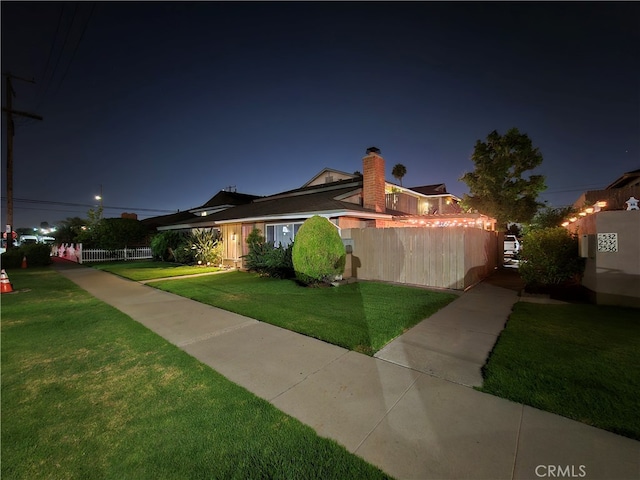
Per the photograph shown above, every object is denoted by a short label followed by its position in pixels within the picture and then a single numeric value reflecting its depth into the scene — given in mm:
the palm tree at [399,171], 51469
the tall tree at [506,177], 19984
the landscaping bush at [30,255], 16875
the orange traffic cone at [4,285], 9397
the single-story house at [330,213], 11918
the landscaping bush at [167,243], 19219
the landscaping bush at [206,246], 15766
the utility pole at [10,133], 17859
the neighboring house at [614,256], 6129
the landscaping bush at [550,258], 7871
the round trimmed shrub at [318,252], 9227
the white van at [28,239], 48006
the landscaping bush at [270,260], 11039
